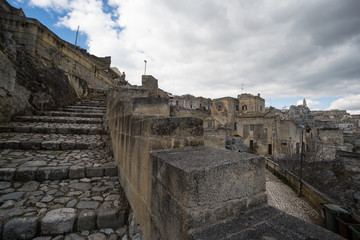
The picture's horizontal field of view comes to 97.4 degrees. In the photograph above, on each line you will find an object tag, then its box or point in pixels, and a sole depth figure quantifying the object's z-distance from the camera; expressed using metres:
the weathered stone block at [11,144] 3.41
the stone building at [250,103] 36.38
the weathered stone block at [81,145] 4.00
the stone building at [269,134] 21.81
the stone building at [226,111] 36.34
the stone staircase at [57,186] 1.81
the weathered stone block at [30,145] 3.51
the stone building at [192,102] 44.91
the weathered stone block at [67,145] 3.85
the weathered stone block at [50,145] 3.66
